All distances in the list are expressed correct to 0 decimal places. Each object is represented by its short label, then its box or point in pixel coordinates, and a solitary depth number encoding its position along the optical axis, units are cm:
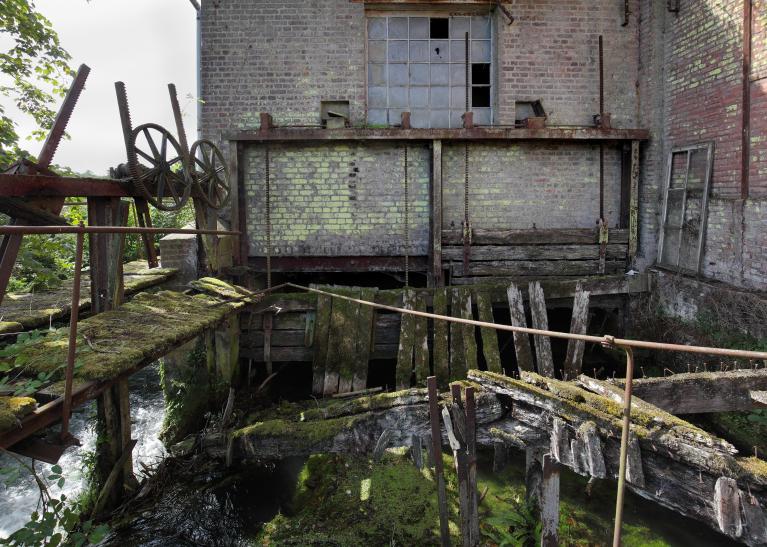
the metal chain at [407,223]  812
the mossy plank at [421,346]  657
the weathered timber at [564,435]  278
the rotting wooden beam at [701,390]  388
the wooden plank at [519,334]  669
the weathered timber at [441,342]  652
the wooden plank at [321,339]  675
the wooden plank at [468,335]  656
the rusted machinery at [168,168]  503
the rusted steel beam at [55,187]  369
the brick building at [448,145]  798
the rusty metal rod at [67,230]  230
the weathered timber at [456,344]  656
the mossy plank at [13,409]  252
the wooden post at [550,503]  330
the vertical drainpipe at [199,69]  808
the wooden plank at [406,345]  656
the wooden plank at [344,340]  665
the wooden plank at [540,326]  666
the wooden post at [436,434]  373
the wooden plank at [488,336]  661
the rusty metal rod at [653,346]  172
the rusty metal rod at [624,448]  190
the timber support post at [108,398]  463
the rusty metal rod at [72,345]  272
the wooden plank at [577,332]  679
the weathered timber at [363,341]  665
